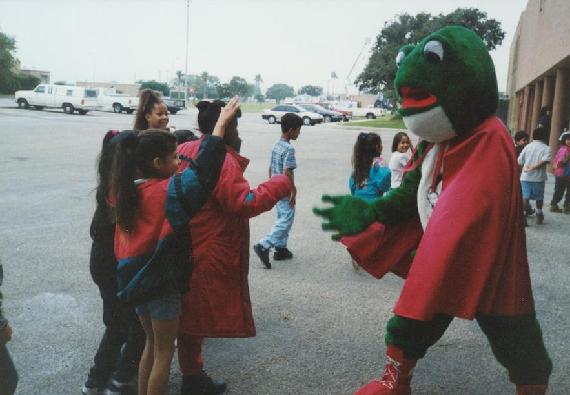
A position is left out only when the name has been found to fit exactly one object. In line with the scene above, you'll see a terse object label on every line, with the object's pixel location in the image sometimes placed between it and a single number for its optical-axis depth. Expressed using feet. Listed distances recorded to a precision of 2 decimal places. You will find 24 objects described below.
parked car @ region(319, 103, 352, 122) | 147.20
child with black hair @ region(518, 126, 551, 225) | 26.30
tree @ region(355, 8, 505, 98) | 138.92
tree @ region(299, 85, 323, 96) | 468.34
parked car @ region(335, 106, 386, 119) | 166.71
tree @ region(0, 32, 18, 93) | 150.54
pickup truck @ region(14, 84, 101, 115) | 105.70
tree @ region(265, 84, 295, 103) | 520.87
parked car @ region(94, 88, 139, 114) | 117.08
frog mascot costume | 8.14
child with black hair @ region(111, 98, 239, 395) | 8.41
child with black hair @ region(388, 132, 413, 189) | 20.43
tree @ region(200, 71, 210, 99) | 340.61
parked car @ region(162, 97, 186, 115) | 121.40
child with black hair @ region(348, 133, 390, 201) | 17.40
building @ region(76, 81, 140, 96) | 283.59
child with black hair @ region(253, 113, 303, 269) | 17.99
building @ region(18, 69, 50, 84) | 268.70
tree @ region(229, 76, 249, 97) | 292.61
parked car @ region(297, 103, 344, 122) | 139.44
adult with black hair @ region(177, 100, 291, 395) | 9.27
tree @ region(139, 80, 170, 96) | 187.64
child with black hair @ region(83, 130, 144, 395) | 10.07
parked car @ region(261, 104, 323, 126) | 120.37
